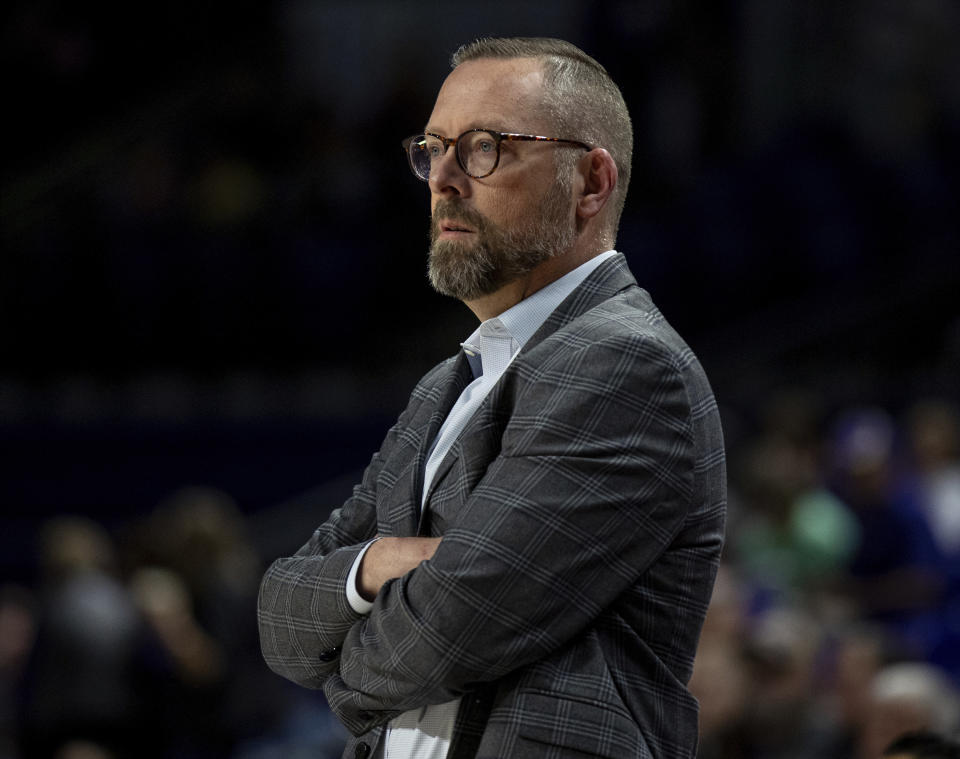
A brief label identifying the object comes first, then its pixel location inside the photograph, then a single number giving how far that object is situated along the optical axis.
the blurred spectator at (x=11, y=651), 11.45
